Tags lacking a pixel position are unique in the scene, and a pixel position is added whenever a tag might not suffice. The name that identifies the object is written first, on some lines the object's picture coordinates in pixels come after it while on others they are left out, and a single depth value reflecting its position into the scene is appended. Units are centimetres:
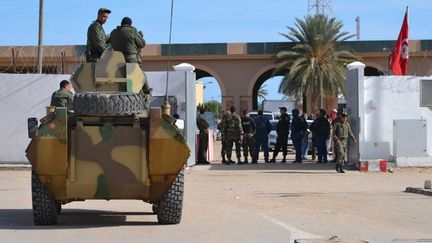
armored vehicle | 1021
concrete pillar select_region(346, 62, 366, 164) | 2253
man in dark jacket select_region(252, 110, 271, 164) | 2498
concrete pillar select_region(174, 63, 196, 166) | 2334
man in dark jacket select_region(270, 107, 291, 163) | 2525
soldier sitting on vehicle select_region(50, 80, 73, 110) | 1188
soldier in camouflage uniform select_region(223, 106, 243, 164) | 2423
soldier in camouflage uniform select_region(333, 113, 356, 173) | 2145
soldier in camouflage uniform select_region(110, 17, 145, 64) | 1174
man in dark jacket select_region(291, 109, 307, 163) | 2500
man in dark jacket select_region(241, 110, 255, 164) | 2466
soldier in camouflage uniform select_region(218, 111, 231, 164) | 2444
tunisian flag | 2677
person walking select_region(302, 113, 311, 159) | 2648
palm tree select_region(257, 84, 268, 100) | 10048
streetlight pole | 2873
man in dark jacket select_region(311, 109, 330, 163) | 2417
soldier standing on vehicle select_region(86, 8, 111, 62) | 1174
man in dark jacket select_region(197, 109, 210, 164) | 2430
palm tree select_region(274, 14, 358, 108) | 4669
